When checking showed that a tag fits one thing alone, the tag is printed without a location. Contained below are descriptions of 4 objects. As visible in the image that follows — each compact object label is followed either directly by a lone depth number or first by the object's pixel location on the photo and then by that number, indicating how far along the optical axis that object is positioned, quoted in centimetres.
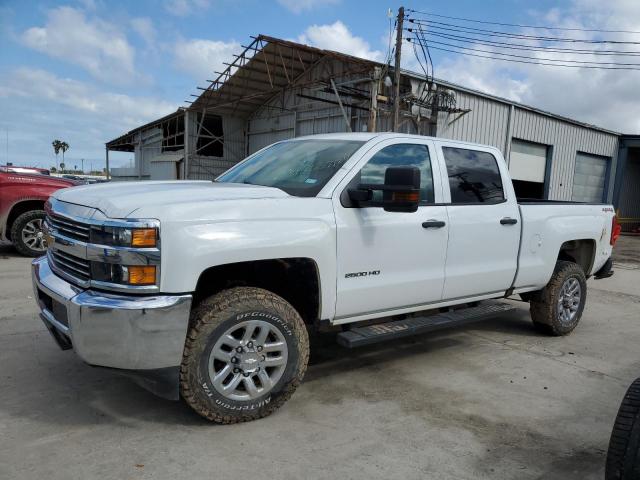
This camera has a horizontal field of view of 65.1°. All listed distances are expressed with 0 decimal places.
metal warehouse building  1603
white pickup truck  280
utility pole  1468
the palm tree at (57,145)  9919
